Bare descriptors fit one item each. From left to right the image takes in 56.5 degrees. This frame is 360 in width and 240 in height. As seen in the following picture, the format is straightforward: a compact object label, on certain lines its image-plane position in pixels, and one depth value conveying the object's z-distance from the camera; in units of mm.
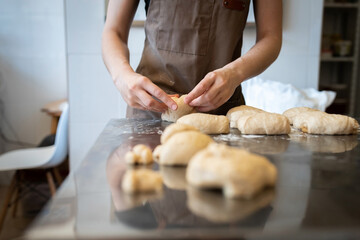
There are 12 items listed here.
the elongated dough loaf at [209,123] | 803
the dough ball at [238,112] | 907
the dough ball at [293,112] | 967
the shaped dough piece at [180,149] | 524
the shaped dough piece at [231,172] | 397
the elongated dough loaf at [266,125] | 806
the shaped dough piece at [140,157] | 531
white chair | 2072
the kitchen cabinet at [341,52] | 2914
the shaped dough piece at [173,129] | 618
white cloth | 1776
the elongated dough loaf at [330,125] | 823
